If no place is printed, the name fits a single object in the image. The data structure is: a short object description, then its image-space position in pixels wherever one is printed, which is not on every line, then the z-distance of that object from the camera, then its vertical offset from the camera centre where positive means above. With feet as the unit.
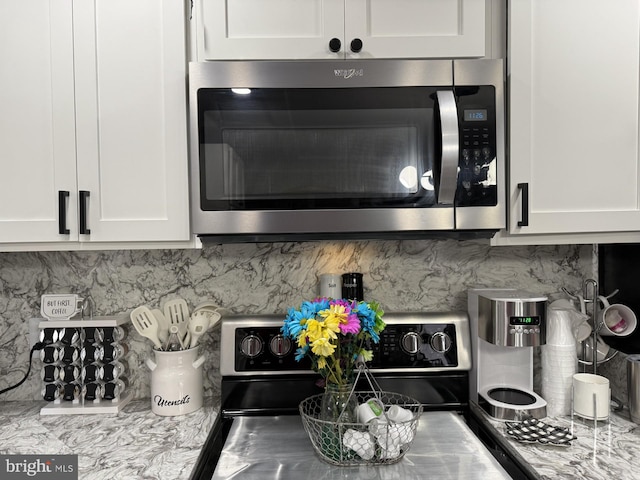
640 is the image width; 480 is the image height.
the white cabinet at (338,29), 3.94 +1.74
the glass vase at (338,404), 3.70 -1.40
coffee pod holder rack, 4.65 -1.32
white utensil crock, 4.49 -1.45
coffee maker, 4.23 -1.20
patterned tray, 3.74 -1.71
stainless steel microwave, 3.87 +0.73
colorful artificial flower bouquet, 3.47 -0.77
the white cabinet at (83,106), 3.95 +1.10
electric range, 4.59 -1.38
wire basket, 3.49 -1.60
